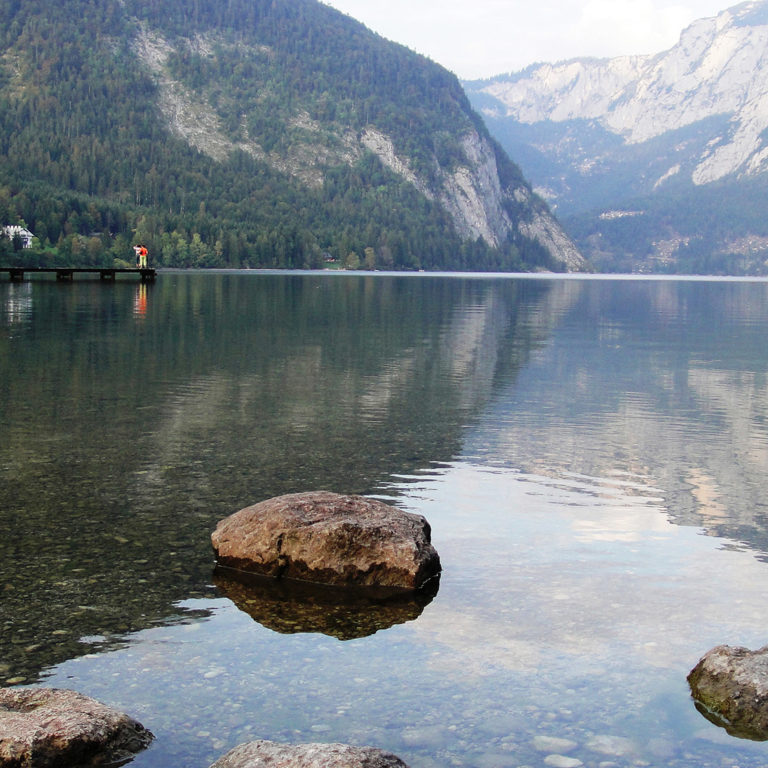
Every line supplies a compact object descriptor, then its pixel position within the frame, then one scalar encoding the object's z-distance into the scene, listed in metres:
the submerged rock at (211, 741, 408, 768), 7.11
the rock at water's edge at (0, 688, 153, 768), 7.59
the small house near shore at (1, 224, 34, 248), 189.62
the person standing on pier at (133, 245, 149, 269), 132.62
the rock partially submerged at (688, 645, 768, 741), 8.88
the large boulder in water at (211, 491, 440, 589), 12.45
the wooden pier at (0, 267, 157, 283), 123.57
